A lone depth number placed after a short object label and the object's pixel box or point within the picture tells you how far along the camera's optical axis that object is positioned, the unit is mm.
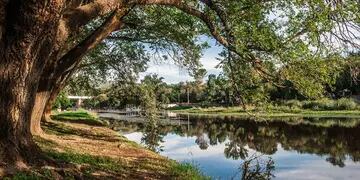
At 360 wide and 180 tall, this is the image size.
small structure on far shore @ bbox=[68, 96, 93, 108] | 129500
